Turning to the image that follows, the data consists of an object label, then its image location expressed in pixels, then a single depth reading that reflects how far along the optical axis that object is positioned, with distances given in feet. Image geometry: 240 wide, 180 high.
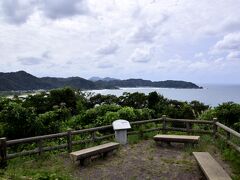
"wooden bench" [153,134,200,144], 19.38
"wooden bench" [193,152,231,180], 11.61
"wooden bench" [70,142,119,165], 15.52
